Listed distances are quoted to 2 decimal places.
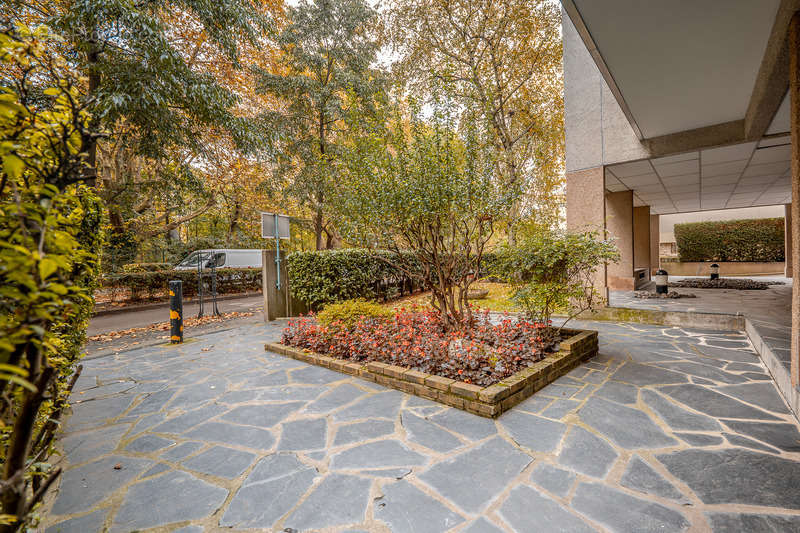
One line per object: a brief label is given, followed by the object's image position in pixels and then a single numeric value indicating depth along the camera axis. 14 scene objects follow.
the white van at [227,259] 14.95
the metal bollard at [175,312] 5.80
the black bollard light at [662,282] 7.99
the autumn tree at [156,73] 6.12
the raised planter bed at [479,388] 2.89
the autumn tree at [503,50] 9.96
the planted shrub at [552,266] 3.89
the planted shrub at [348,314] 4.98
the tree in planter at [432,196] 4.18
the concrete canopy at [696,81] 3.03
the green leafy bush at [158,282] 10.68
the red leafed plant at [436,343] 3.38
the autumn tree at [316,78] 11.73
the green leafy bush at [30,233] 0.85
